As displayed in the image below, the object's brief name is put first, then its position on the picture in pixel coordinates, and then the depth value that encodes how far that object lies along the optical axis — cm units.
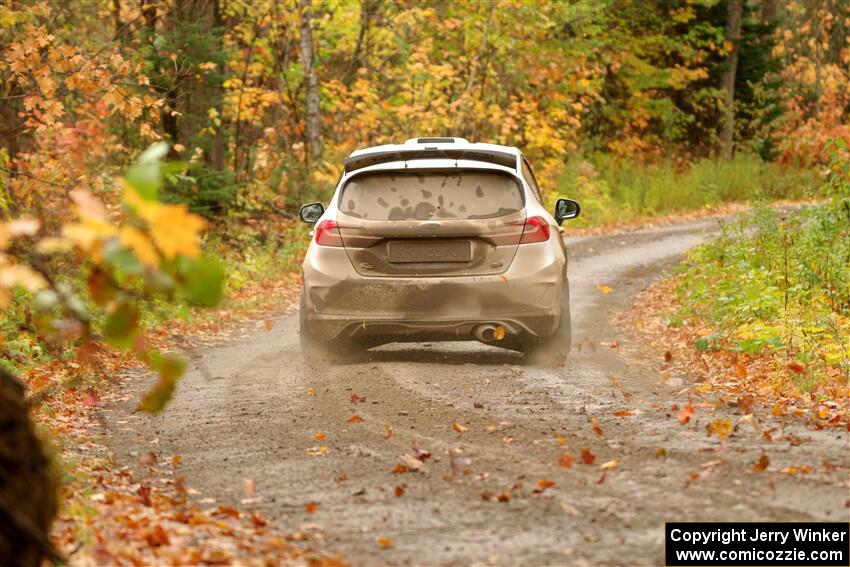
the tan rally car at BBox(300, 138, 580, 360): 1986
